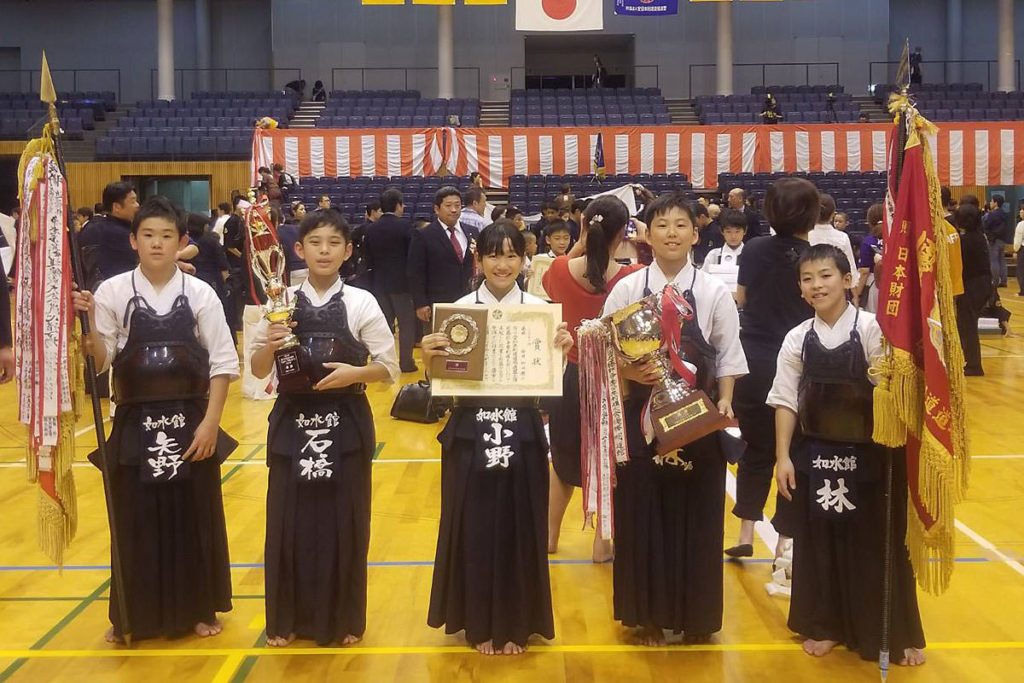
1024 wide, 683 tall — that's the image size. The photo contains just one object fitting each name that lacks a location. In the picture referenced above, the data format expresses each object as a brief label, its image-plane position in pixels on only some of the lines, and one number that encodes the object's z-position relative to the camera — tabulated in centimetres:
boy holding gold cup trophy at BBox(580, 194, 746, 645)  342
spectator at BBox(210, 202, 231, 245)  1021
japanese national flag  1859
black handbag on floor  761
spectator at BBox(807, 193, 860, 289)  514
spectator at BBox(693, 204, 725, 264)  1091
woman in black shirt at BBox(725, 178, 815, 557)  395
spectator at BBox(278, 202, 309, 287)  792
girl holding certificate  348
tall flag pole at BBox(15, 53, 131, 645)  328
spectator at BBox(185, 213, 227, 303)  935
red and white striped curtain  1889
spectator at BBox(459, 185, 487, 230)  899
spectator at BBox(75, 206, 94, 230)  1264
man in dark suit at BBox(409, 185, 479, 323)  846
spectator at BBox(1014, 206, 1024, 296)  1559
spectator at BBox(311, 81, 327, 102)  2344
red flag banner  308
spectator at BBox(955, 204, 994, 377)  907
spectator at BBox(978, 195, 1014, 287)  1581
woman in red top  400
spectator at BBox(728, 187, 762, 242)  967
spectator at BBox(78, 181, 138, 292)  739
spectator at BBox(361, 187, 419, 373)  977
